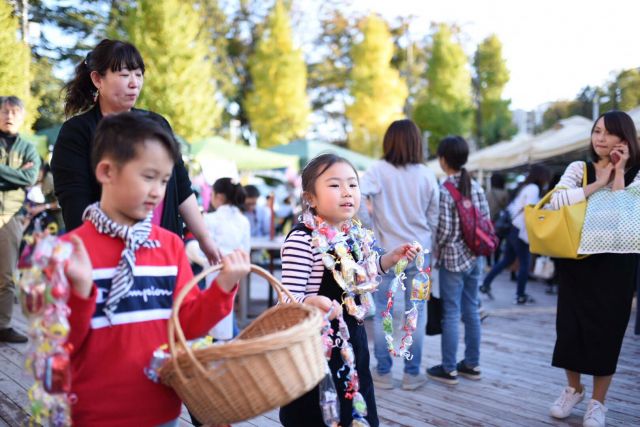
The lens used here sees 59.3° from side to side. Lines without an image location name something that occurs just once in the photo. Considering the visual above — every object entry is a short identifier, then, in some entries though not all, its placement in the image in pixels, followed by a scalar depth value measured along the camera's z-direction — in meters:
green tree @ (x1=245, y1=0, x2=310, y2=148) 24.34
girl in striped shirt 2.17
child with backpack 4.00
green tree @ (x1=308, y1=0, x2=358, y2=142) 30.84
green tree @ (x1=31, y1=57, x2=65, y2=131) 18.45
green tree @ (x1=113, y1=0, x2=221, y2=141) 17.91
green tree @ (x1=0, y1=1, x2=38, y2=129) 11.12
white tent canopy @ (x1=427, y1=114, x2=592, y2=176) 8.37
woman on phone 3.09
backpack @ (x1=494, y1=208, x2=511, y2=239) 8.74
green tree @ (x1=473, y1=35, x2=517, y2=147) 32.09
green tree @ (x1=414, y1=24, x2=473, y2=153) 27.34
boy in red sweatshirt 1.46
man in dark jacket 4.55
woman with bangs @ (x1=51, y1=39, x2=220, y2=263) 2.01
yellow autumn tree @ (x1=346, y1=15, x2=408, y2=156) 25.27
